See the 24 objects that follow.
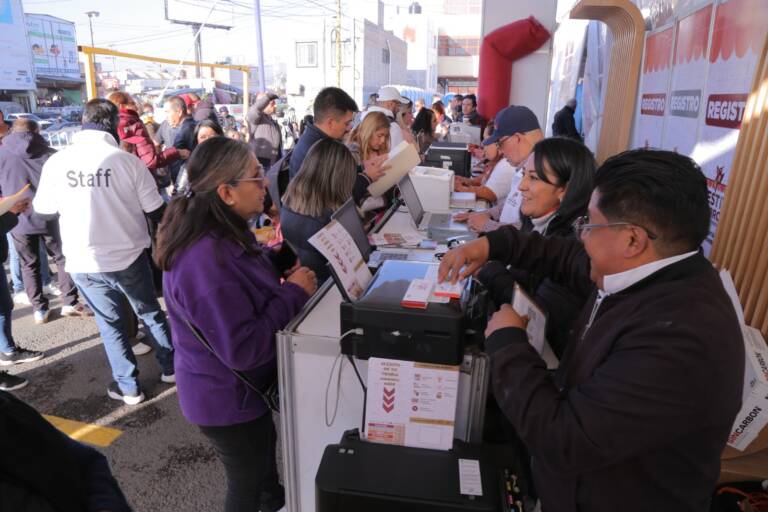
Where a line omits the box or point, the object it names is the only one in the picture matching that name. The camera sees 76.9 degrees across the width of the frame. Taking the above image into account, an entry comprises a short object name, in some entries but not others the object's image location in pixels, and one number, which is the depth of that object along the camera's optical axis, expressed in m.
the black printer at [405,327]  1.24
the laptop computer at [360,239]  1.63
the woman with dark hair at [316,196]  2.26
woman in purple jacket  1.42
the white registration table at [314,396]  1.47
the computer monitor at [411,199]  3.00
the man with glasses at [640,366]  0.88
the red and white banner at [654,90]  3.72
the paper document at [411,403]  1.31
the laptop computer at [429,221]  2.81
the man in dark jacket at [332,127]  3.04
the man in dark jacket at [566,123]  7.05
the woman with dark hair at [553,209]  1.60
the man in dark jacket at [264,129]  6.34
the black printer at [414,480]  1.18
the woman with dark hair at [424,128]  7.16
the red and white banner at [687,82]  2.96
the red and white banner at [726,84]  2.37
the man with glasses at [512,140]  2.95
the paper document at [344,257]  1.37
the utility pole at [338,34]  25.13
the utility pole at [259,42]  13.41
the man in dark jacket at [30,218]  3.58
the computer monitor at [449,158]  4.81
